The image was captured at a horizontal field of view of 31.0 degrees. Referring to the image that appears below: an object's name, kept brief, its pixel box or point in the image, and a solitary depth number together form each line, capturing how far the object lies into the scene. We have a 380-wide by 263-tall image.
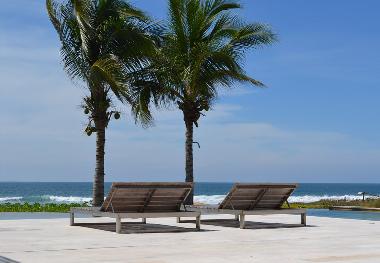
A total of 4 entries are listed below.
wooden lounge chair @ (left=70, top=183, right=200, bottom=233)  11.31
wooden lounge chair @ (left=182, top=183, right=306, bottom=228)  12.57
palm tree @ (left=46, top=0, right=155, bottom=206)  17.34
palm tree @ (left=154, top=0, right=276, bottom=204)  19.84
